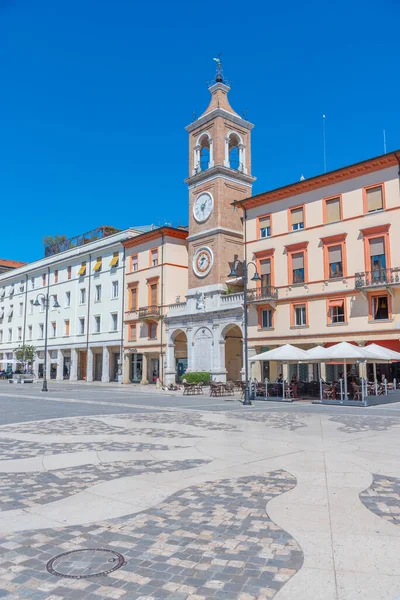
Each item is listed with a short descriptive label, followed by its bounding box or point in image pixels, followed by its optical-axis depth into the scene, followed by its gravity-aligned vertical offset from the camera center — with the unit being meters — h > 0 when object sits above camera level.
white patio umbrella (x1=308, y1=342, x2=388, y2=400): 22.00 +0.37
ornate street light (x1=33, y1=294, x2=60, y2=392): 32.53 +1.57
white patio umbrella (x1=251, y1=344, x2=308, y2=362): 24.67 +0.42
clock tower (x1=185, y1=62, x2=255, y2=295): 39.22 +14.38
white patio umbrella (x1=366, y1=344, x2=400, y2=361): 23.80 +0.50
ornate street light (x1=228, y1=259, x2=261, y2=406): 21.83 +0.03
